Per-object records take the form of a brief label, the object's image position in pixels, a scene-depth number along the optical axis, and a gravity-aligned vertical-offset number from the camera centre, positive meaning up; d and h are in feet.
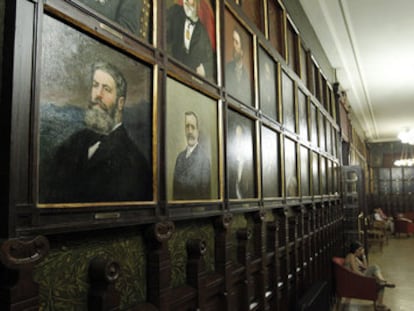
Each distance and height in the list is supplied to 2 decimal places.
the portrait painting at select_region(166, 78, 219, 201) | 8.70 +1.12
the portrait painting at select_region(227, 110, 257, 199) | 11.86 +1.04
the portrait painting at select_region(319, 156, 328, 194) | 26.43 +0.98
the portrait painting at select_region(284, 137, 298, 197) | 17.93 +0.95
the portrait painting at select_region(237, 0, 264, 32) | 14.49 +6.90
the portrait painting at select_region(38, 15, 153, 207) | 5.68 +1.14
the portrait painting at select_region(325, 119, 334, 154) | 30.50 +4.10
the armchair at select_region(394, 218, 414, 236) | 71.54 -7.09
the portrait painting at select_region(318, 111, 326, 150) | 27.35 +4.15
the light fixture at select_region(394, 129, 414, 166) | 53.93 +7.13
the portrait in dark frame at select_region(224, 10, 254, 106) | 12.09 +4.25
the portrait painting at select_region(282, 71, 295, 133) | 18.21 +4.18
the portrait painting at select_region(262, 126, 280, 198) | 14.97 +1.03
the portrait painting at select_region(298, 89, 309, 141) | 21.60 +4.21
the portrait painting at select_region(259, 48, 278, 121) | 15.17 +4.24
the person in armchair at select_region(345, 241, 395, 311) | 25.13 -5.53
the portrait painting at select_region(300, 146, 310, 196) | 20.81 +0.98
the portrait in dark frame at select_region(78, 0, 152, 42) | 6.84 +3.32
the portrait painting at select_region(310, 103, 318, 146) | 24.73 +4.15
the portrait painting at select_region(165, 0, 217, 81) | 9.01 +3.89
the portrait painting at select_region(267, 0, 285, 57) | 17.34 +7.50
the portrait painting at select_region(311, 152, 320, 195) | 23.99 +0.93
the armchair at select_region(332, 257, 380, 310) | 24.45 -6.16
